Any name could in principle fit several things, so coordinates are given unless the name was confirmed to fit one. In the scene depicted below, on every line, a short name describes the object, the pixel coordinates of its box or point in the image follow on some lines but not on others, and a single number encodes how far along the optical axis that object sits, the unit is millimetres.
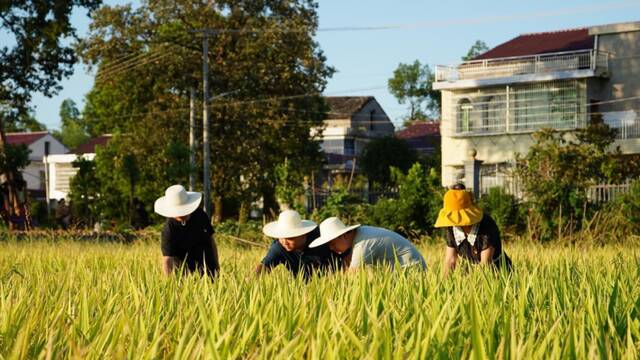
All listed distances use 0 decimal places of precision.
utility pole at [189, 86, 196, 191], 34856
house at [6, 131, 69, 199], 68312
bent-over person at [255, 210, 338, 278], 8156
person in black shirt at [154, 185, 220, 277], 9023
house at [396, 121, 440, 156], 63556
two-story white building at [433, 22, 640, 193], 37781
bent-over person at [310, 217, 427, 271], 7625
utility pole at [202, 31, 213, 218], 33344
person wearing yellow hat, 8227
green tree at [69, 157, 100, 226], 33750
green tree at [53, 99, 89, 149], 99938
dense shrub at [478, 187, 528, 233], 19219
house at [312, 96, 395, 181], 67875
